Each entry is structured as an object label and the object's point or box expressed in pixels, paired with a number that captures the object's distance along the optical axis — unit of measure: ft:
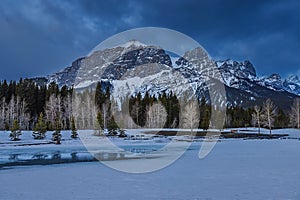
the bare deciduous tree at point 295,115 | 298.08
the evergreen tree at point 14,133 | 162.81
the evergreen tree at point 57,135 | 151.47
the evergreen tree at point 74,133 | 176.81
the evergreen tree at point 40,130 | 168.86
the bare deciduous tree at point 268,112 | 240.79
